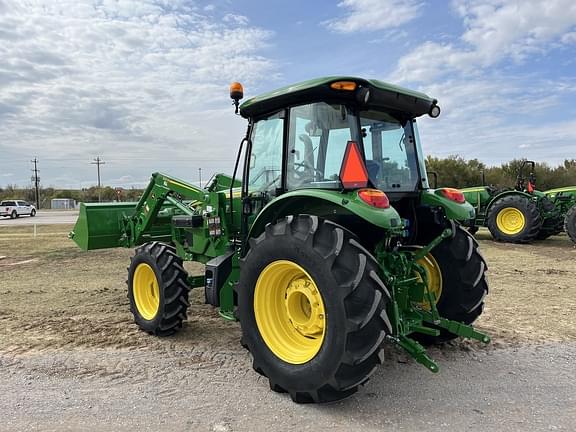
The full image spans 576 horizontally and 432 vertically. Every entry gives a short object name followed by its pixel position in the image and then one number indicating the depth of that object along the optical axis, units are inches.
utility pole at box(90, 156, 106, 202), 2742.4
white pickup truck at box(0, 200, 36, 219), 1549.0
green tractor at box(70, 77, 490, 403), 131.0
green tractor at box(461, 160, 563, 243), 531.9
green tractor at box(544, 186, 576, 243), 552.4
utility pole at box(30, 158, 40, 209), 2812.7
